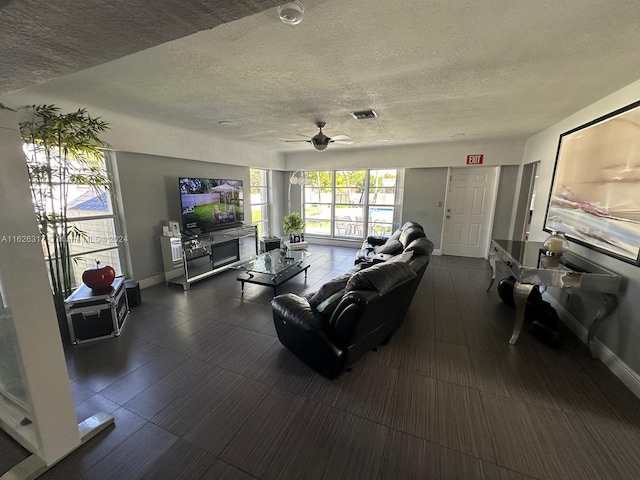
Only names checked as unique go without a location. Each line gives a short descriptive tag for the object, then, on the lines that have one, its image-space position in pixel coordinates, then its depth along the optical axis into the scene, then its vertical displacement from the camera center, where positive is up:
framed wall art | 2.13 +0.07
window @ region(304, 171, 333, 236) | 7.10 -0.35
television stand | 4.16 -1.14
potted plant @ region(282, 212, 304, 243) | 5.54 -0.74
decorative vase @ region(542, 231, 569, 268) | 2.63 -0.60
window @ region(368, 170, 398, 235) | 6.43 -0.26
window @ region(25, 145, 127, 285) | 2.74 -0.34
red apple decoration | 2.69 -0.95
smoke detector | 1.30 +0.91
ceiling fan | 3.47 +0.67
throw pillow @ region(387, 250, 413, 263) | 2.63 -0.69
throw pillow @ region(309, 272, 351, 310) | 2.25 -0.89
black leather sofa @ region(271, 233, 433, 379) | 1.88 -1.00
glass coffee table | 3.68 -1.18
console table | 2.23 -0.76
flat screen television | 4.27 -0.26
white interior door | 5.53 -0.42
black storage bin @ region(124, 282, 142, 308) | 3.32 -1.36
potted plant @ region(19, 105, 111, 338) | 2.54 +0.19
